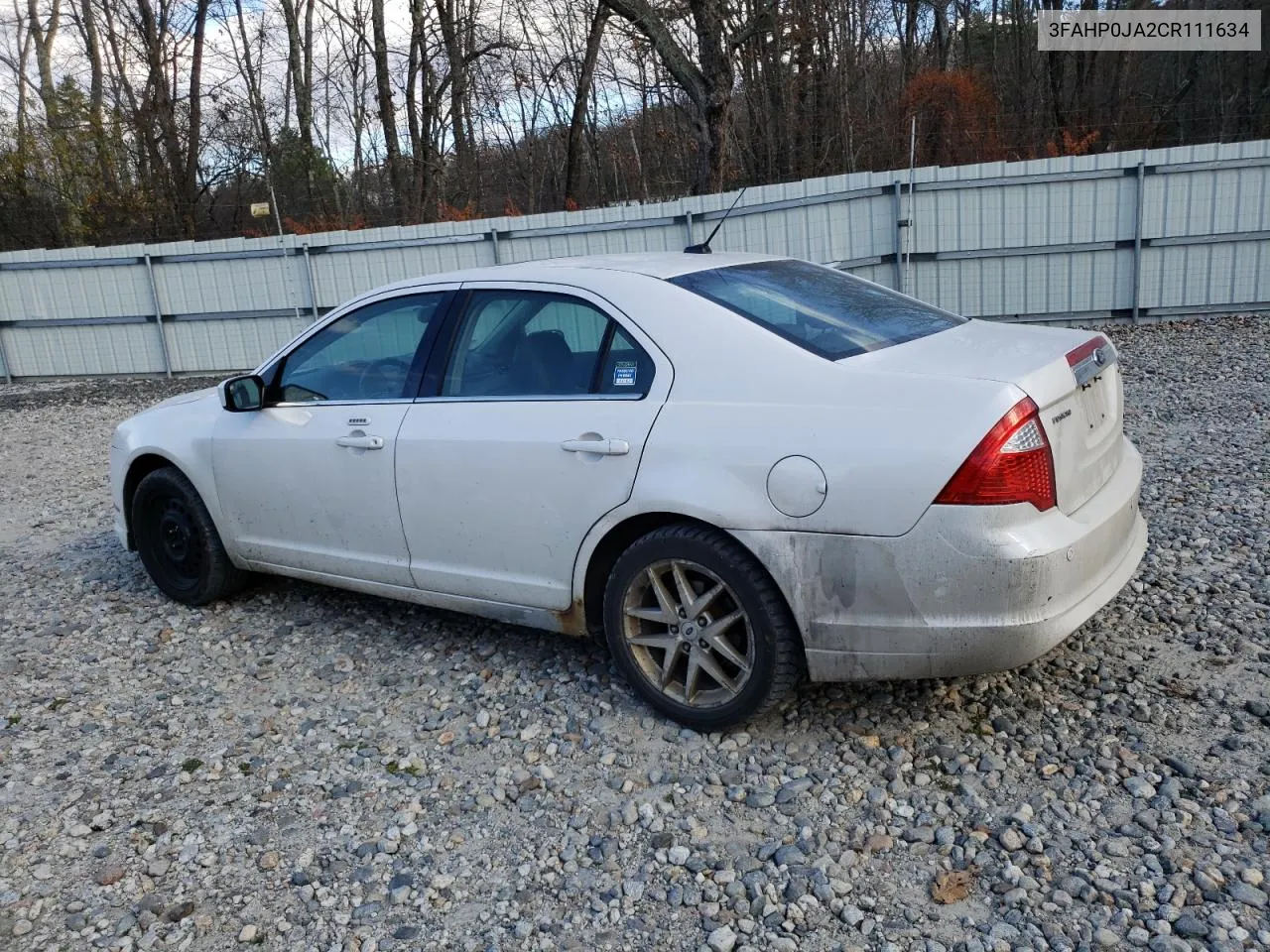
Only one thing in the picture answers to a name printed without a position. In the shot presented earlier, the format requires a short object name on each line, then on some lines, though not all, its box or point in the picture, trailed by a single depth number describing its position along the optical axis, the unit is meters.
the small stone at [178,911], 2.80
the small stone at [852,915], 2.59
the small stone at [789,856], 2.85
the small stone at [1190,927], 2.42
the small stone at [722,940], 2.54
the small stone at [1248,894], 2.50
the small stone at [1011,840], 2.81
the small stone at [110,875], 2.98
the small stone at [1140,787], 2.98
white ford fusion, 2.98
